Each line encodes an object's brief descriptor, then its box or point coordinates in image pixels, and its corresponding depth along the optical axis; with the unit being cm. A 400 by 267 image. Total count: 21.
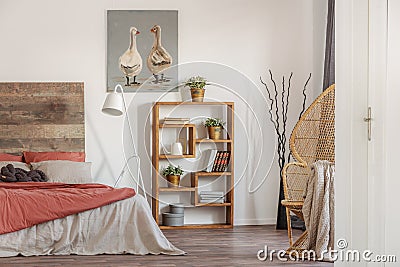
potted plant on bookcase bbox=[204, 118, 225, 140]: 747
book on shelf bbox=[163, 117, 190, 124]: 743
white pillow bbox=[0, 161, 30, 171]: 693
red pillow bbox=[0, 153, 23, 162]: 718
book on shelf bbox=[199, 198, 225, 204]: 748
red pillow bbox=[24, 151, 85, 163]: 724
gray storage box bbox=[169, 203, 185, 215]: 746
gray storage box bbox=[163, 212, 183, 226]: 743
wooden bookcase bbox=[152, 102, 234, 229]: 742
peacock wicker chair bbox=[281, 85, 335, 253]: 636
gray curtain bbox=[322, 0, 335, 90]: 736
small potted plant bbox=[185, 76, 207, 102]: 743
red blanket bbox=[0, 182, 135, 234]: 575
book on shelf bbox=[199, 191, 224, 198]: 748
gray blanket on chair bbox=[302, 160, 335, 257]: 555
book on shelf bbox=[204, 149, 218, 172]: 751
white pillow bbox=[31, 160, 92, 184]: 684
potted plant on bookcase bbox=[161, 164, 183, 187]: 744
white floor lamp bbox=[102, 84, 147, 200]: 660
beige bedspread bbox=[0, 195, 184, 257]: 579
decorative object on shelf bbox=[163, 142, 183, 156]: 739
